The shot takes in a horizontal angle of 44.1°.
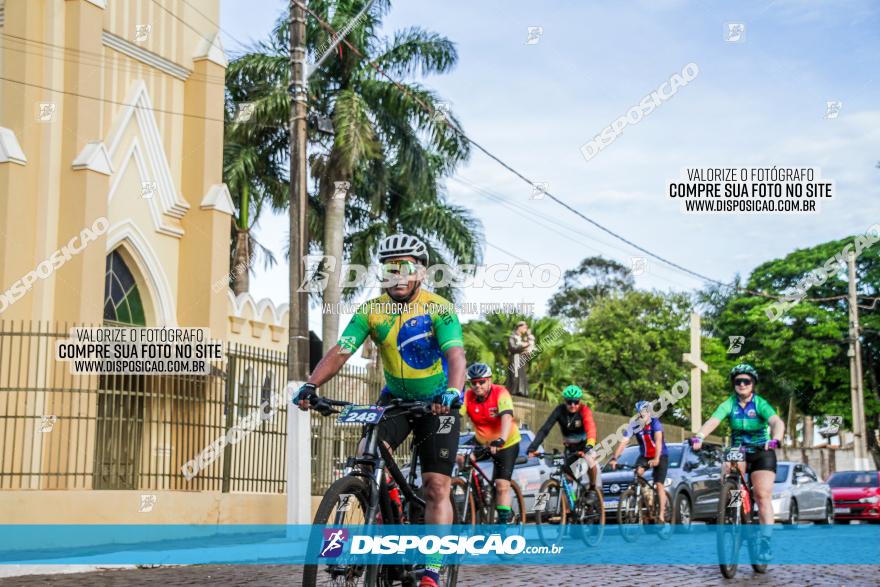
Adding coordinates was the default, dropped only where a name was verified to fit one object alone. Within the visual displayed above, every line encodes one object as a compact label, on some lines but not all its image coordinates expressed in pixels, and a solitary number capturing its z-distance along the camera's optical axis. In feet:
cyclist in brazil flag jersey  21.68
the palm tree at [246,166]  89.92
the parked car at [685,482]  59.47
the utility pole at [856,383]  129.80
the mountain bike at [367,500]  19.01
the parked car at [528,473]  53.78
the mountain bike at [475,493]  33.63
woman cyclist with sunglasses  34.32
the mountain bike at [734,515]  32.73
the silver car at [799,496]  74.23
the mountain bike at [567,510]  43.68
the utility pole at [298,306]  48.55
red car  88.43
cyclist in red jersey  37.27
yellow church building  45.32
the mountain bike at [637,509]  49.22
